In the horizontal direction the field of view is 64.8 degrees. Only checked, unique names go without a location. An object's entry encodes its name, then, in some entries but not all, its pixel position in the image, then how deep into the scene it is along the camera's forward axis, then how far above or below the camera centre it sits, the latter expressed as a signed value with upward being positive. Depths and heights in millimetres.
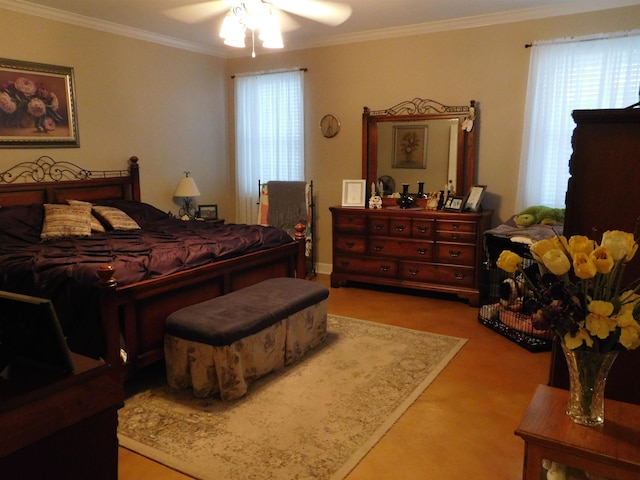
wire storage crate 3600 -1195
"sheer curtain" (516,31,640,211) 4066 +540
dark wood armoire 1683 -73
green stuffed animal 4184 -485
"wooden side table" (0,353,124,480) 1002 -559
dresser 4547 -868
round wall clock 5539 +344
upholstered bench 2783 -1054
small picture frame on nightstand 5800 -633
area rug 2277 -1357
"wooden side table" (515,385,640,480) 1300 -749
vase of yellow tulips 1300 -394
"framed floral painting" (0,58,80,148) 4129 +417
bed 2689 -628
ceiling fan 3506 +1202
